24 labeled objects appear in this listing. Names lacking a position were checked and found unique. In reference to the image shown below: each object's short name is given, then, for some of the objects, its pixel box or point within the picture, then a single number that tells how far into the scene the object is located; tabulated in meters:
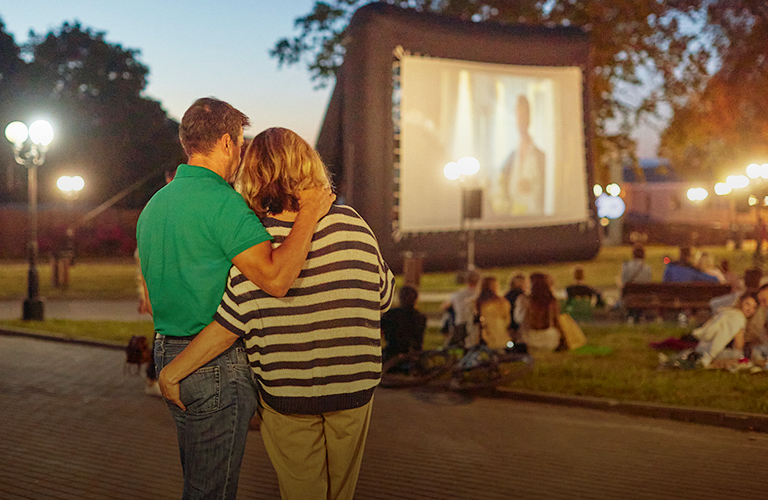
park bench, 13.66
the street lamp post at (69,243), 23.07
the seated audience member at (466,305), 10.09
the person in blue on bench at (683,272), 14.21
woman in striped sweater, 2.46
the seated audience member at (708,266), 14.46
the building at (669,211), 55.04
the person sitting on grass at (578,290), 13.81
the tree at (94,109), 48.72
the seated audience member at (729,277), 13.48
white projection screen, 20.86
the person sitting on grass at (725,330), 8.89
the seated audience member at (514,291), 11.52
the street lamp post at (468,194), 17.08
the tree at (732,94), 28.53
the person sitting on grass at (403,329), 8.95
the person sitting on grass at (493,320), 9.85
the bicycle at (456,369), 8.39
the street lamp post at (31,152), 14.91
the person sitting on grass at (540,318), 10.51
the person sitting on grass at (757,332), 9.27
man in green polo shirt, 2.43
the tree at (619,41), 29.75
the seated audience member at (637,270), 14.84
